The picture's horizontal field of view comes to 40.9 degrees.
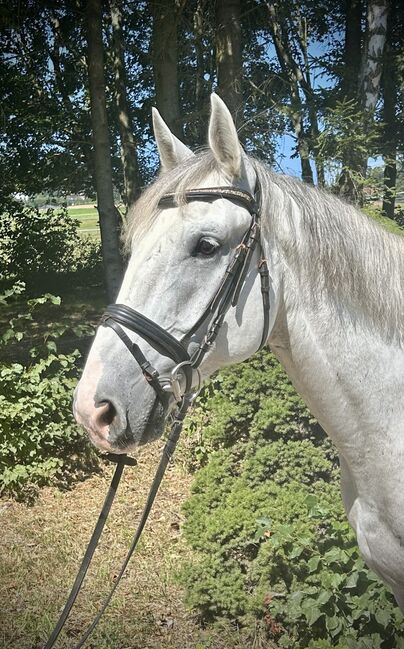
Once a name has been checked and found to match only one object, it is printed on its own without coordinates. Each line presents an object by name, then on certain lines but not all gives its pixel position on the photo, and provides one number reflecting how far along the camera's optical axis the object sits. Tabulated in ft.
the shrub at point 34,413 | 16.88
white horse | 5.31
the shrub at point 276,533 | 9.11
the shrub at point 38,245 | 37.60
